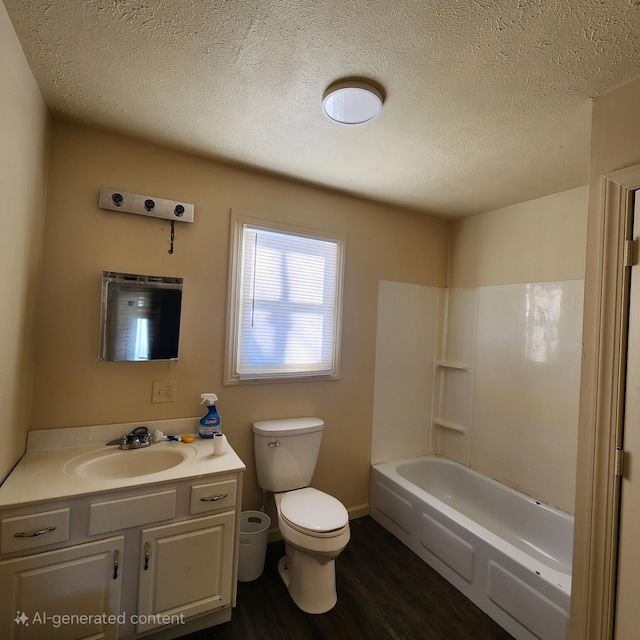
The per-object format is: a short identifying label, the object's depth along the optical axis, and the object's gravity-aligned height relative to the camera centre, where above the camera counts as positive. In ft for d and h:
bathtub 5.30 -4.08
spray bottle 6.41 -1.95
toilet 5.76 -3.41
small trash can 6.36 -4.34
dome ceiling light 4.41 +2.97
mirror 5.75 -0.08
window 7.07 +0.43
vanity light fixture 5.84 +1.88
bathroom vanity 4.11 -2.99
